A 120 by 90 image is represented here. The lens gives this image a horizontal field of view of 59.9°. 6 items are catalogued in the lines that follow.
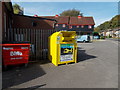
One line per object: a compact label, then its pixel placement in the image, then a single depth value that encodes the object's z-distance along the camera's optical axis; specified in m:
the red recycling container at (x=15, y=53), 4.61
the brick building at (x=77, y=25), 34.53
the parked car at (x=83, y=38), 23.31
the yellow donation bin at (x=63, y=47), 5.36
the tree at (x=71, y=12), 48.47
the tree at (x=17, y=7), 26.68
